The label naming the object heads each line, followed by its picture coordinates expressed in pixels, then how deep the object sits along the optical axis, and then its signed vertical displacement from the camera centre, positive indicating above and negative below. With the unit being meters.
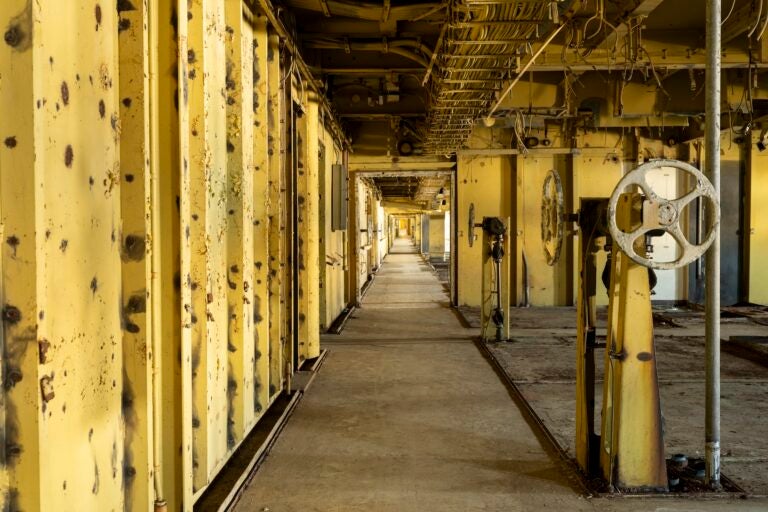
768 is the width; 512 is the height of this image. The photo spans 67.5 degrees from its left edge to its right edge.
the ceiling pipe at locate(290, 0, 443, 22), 4.73 +1.89
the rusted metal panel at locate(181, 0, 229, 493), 2.53 +0.03
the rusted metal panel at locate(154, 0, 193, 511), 2.18 -0.03
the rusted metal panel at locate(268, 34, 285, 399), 3.91 +0.21
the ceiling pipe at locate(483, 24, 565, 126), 4.11 +1.38
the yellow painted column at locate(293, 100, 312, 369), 5.24 +0.07
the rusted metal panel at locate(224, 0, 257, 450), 3.11 +0.06
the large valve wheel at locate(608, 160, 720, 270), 2.50 +0.08
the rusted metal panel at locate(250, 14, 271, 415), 3.60 +0.20
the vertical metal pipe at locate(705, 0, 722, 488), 2.69 -0.22
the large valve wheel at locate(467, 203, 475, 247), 7.00 +0.11
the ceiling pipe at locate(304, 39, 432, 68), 5.48 +1.84
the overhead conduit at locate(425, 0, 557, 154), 3.52 +1.33
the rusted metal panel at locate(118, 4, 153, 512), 2.01 -0.08
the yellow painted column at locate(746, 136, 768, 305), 9.04 +0.12
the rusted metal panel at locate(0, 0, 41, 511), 1.44 -0.06
